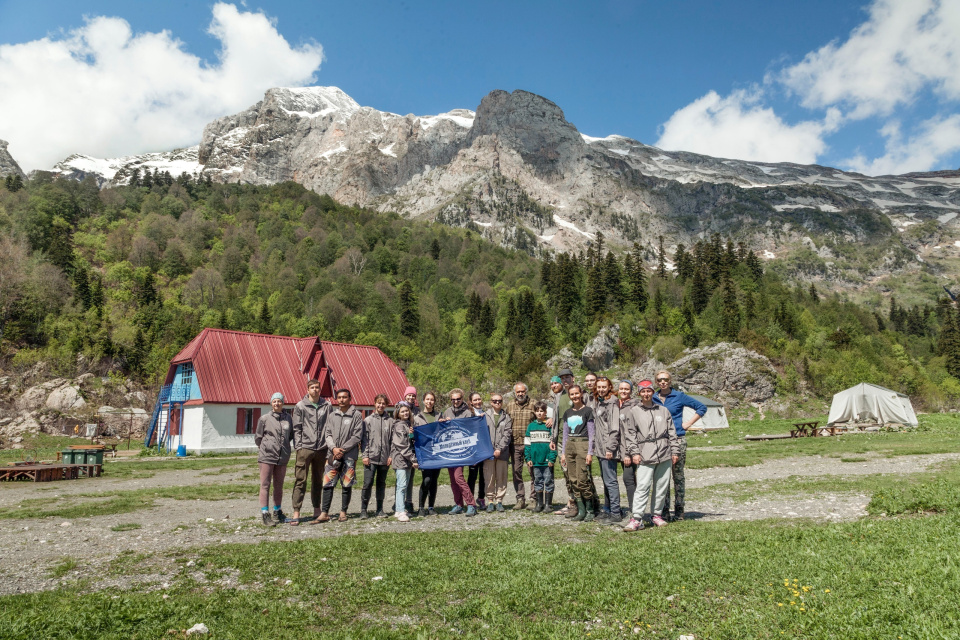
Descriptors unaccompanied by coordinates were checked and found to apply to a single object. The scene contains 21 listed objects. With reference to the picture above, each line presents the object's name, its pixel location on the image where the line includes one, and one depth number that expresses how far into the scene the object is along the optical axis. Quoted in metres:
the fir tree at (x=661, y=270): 97.65
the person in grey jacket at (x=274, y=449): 10.45
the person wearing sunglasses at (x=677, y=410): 9.61
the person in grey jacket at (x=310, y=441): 10.77
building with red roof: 37.12
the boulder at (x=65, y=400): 44.78
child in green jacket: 11.04
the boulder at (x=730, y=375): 59.91
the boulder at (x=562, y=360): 74.12
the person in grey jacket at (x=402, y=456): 11.01
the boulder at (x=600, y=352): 72.75
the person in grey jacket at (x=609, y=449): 9.72
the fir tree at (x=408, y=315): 88.88
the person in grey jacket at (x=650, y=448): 9.06
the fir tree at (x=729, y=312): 72.81
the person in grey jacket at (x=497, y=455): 11.40
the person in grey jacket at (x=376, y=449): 11.13
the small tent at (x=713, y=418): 48.53
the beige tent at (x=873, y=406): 41.95
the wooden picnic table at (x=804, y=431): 35.69
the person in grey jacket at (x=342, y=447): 10.78
